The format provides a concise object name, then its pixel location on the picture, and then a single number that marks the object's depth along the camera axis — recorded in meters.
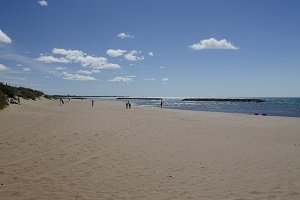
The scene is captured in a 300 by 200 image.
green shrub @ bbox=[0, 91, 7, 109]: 31.88
